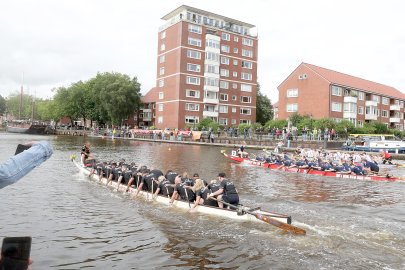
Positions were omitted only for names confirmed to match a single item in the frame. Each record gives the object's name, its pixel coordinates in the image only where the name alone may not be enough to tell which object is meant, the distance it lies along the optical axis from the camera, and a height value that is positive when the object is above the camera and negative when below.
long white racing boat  11.95 -2.90
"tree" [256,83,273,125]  98.16 +7.04
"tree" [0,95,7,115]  179.12 +10.02
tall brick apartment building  70.75 +12.95
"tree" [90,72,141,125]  87.27 +8.42
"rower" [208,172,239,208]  14.23 -2.36
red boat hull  24.97 -2.69
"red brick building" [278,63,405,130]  68.31 +7.95
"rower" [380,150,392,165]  35.83 -1.86
